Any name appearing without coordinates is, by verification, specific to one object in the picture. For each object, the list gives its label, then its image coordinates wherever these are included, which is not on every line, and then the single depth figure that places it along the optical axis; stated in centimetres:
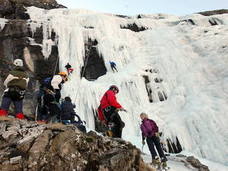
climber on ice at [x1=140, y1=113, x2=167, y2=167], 902
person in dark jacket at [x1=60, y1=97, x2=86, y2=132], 868
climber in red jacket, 804
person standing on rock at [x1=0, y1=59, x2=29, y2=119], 759
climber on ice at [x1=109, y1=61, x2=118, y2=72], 1738
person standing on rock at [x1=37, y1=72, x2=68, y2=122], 827
